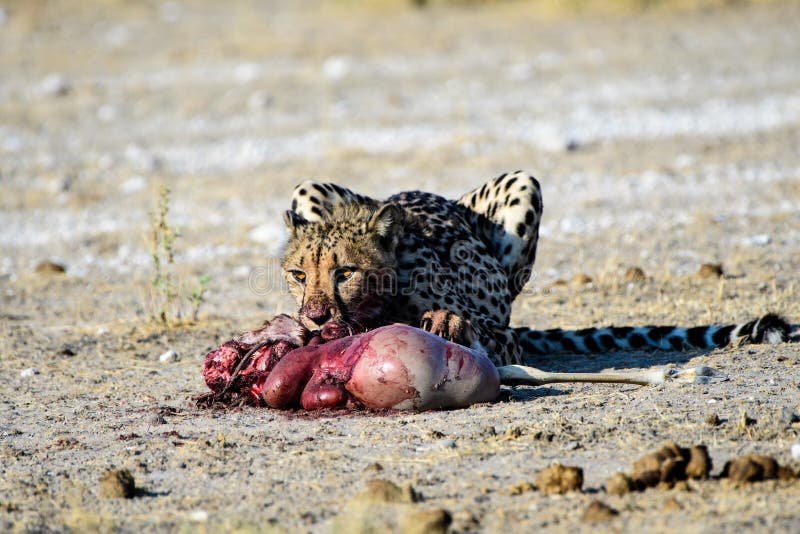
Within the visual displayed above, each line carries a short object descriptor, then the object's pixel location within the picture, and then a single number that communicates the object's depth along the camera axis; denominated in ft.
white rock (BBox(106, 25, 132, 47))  131.34
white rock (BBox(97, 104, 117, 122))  104.83
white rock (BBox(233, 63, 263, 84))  112.98
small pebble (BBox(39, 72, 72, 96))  112.68
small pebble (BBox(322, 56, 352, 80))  112.06
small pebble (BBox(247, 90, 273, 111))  105.50
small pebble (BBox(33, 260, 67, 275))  63.41
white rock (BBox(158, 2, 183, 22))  146.10
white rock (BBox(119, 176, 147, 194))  84.74
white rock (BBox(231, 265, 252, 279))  61.62
